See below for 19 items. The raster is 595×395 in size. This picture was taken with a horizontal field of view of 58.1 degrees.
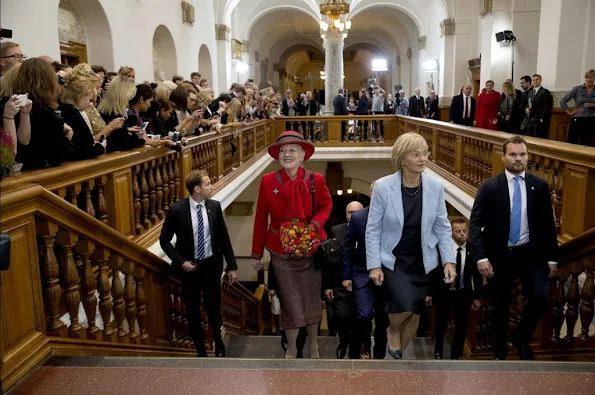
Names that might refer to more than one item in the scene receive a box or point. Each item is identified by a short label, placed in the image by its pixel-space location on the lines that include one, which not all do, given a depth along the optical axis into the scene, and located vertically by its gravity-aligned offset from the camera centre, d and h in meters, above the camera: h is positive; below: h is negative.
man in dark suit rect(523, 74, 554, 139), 8.88 -0.29
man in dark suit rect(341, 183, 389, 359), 3.55 -1.19
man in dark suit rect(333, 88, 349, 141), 16.25 -0.30
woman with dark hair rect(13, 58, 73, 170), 3.32 -0.11
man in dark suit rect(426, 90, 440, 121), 16.12 -0.42
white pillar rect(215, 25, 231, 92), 18.22 +1.45
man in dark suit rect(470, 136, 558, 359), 3.67 -0.95
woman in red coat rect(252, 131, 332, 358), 3.90 -0.88
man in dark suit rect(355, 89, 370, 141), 17.00 -0.29
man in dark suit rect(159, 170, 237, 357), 4.21 -1.19
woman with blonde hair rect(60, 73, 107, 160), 3.79 -0.10
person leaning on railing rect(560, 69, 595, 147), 7.85 -0.31
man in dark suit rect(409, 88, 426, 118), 16.28 -0.36
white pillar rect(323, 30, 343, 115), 18.88 +1.01
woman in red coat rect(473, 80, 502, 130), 10.60 -0.27
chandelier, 15.71 +2.47
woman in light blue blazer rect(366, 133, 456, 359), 3.29 -0.85
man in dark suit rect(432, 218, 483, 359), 4.00 -1.51
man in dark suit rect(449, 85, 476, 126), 11.75 -0.31
